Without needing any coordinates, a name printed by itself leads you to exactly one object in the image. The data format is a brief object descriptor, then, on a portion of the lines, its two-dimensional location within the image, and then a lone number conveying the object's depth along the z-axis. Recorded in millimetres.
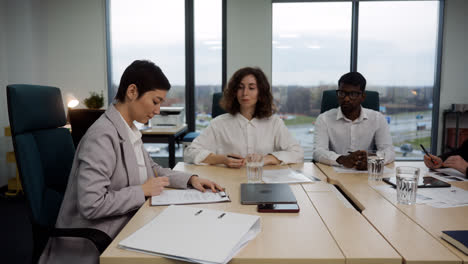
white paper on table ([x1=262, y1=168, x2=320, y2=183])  1643
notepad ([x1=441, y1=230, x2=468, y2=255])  875
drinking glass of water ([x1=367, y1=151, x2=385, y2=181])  1667
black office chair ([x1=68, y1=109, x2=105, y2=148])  3266
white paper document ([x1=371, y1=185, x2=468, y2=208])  1287
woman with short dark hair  1188
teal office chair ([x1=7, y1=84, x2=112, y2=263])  1239
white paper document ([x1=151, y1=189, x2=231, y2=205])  1298
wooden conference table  863
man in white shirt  2365
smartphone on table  1191
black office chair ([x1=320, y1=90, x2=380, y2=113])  2648
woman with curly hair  2316
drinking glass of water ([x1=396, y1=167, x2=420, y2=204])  1292
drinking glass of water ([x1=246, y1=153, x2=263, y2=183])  1601
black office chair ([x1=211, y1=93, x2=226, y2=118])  2873
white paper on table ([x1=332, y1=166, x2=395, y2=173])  1847
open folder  856
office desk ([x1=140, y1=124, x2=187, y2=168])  3729
